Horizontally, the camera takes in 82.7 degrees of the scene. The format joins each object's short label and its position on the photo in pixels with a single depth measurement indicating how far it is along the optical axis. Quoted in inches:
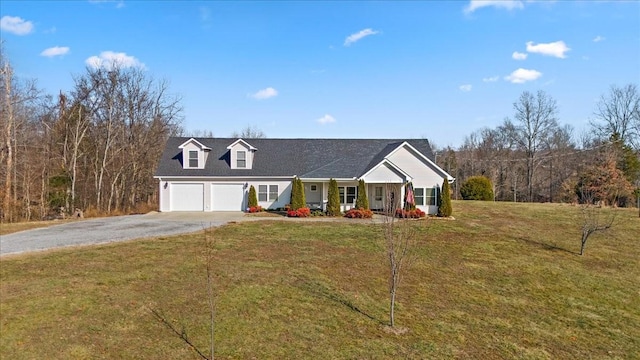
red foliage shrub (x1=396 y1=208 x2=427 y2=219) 857.5
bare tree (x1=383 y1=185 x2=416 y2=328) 333.4
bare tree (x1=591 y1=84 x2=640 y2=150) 1574.8
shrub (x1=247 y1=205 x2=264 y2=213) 966.8
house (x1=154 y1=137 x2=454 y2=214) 932.6
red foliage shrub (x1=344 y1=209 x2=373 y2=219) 865.9
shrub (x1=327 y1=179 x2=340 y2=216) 903.1
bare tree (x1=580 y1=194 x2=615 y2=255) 607.7
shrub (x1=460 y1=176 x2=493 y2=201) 1311.5
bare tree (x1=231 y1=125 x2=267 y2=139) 2432.1
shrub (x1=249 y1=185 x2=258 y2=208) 983.0
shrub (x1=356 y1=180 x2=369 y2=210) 888.9
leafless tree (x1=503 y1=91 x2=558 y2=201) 1736.0
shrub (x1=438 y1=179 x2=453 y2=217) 880.3
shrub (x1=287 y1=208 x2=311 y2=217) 885.8
